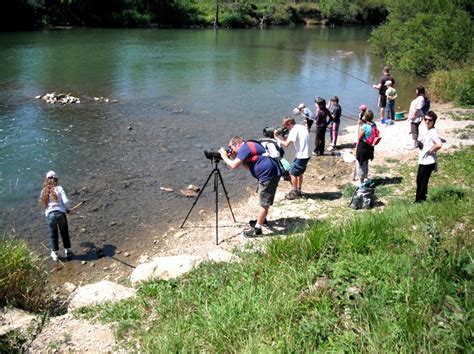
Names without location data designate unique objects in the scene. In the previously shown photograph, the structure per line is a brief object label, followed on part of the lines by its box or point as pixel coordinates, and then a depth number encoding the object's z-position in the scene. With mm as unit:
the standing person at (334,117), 14945
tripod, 9086
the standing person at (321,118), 13977
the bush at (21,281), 6414
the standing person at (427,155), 9251
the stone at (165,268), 7329
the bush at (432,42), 26750
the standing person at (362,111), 10910
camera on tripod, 8898
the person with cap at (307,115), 13666
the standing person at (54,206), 8883
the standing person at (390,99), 17812
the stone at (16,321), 5566
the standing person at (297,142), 10547
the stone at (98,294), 6719
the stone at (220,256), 7610
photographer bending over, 8516
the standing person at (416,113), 14336
